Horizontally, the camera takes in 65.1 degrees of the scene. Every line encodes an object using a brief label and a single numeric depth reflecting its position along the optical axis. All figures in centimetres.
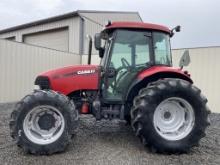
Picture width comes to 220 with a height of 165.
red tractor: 237
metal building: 880
